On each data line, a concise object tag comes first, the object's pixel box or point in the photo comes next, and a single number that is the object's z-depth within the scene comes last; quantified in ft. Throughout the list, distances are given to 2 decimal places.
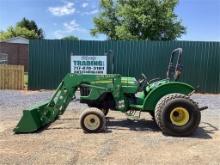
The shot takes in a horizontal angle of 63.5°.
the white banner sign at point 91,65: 26.61
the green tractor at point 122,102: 12.35
